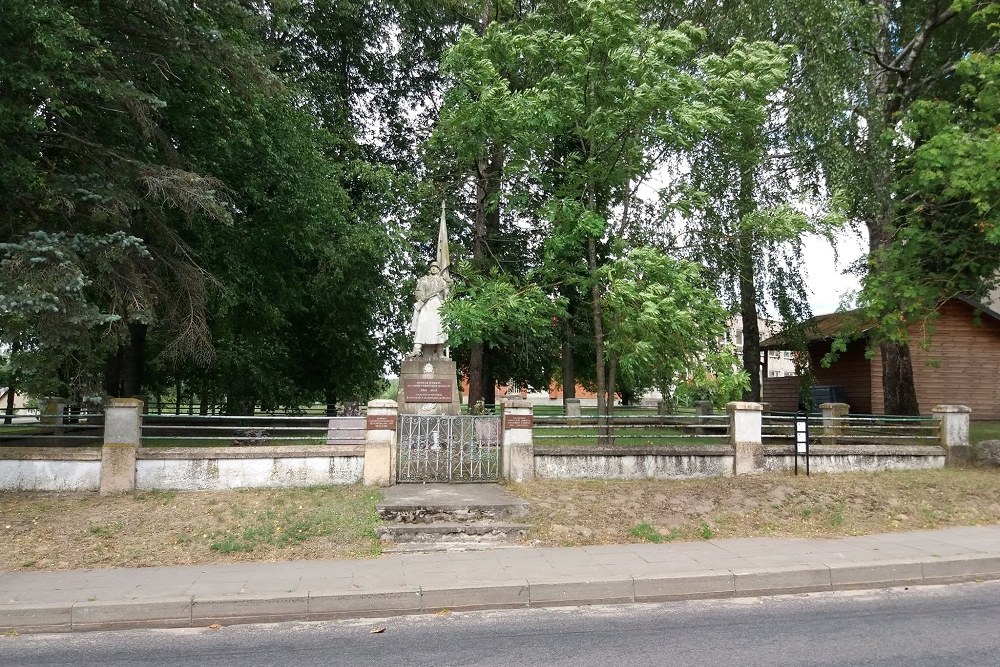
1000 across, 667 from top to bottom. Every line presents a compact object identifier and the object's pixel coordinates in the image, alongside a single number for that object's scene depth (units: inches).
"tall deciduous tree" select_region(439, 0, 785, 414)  465.7
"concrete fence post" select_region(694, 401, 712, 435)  729.2
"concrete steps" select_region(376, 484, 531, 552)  334.3
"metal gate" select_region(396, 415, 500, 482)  426.9
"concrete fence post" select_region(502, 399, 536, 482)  429.7
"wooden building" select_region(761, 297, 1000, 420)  975.6
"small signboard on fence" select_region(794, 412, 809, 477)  466.6
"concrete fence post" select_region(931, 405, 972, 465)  527.8
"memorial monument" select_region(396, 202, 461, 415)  546.6
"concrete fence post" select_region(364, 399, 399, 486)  414.3
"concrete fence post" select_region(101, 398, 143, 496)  385.7
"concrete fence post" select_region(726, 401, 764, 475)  469.4
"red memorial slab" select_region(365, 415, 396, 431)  415.8
